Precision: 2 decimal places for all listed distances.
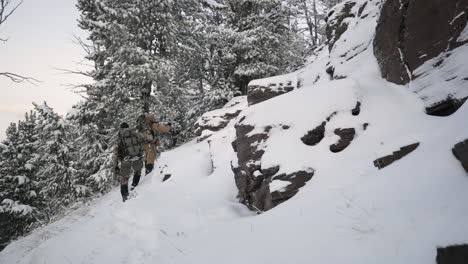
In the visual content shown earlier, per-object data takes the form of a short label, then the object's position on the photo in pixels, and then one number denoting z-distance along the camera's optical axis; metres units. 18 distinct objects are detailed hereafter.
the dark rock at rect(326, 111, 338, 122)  5.83
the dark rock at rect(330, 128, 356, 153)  5.41
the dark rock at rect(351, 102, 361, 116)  5.80
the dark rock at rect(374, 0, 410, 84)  5.86
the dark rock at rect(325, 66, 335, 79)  8.47
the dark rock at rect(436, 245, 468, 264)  2.32
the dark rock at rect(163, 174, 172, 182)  9.32
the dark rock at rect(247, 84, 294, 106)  9.28
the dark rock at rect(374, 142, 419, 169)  4.10
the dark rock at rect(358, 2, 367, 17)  8.77
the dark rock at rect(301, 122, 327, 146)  5.74
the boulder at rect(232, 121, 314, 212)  5.13
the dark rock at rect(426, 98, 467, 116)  4.46
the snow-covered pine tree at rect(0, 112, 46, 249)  20.86
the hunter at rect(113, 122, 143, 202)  9.06
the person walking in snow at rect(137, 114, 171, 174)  10.41
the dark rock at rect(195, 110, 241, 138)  11.74
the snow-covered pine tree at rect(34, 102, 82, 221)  16.78
